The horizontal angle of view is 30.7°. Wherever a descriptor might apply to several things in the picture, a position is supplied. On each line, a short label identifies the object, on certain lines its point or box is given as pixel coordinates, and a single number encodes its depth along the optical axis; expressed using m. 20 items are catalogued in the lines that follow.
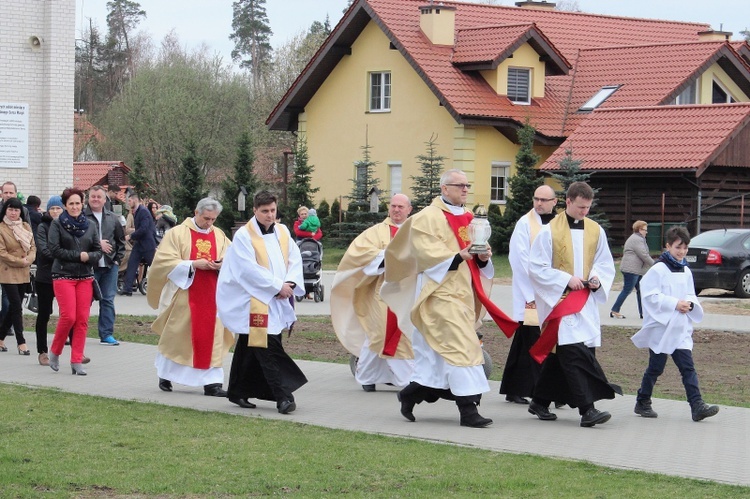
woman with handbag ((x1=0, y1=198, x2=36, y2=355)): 14.66
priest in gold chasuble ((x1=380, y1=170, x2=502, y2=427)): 10.49
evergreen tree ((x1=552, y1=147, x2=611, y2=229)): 34.44
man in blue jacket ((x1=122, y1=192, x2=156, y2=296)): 22.42
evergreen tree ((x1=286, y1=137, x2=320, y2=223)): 41.62
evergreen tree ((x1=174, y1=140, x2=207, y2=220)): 42.28
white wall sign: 27.14
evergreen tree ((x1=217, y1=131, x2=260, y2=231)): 42.12
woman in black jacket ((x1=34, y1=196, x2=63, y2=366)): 13.93
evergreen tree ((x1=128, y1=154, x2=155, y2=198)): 45.34
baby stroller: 23.03
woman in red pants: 13.02
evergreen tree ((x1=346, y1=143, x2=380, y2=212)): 39.62
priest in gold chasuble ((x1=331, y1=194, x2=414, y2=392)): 12.33
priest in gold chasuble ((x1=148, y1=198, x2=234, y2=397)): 12.22
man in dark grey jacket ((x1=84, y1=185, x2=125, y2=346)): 15.27
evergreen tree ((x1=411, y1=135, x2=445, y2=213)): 37.31
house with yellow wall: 39.84
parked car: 25.78
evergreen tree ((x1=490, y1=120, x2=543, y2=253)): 36.59
